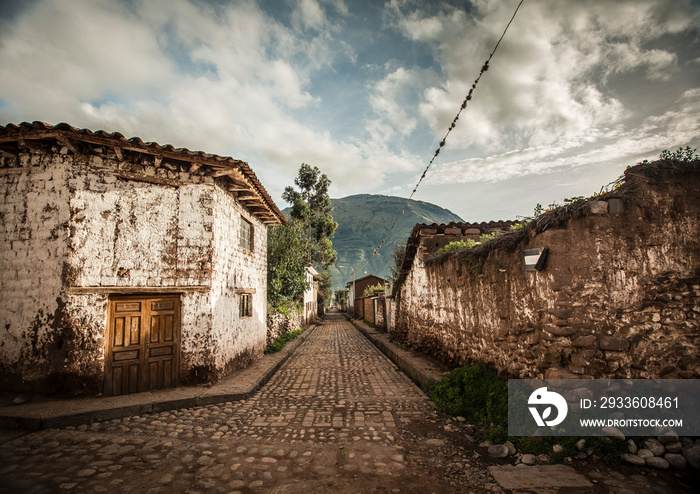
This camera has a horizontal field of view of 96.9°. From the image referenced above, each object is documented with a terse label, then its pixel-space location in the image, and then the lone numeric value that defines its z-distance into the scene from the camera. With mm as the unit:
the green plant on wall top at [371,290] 21894
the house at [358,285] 34938
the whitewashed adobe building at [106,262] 5914
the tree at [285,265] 15586
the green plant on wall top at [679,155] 3818
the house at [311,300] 23700
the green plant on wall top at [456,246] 7762
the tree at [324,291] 35525
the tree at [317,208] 27938
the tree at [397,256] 23031
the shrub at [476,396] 4629
